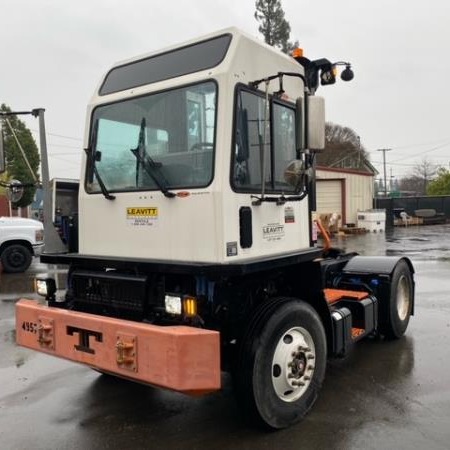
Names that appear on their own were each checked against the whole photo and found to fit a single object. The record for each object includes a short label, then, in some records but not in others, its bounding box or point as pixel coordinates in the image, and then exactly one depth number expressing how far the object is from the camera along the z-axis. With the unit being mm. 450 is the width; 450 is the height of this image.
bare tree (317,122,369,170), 58222
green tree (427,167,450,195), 45250
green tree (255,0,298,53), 37844
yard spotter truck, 3592
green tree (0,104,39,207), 25342
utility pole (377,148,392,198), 76525
